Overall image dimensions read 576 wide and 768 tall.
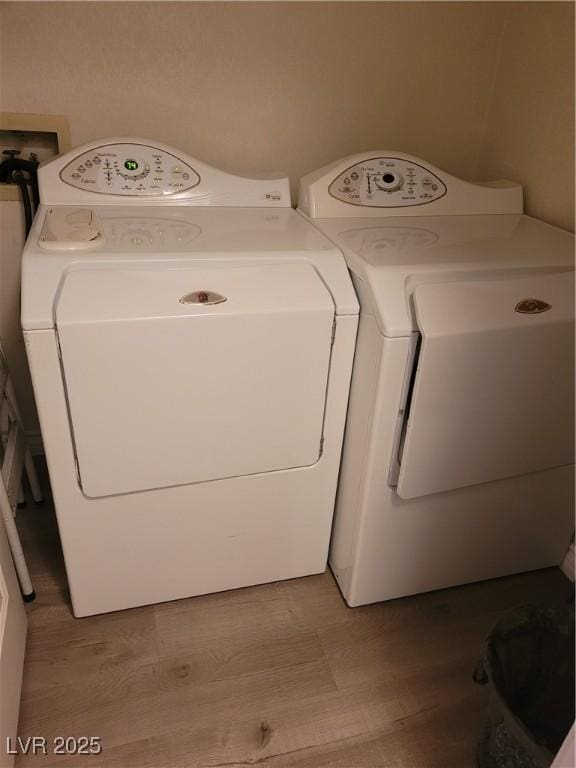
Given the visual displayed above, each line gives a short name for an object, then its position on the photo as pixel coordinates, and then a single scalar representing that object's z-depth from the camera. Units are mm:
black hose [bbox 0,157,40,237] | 1560
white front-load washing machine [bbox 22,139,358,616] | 1134
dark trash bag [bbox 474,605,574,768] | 1168
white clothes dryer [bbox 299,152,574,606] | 1194
